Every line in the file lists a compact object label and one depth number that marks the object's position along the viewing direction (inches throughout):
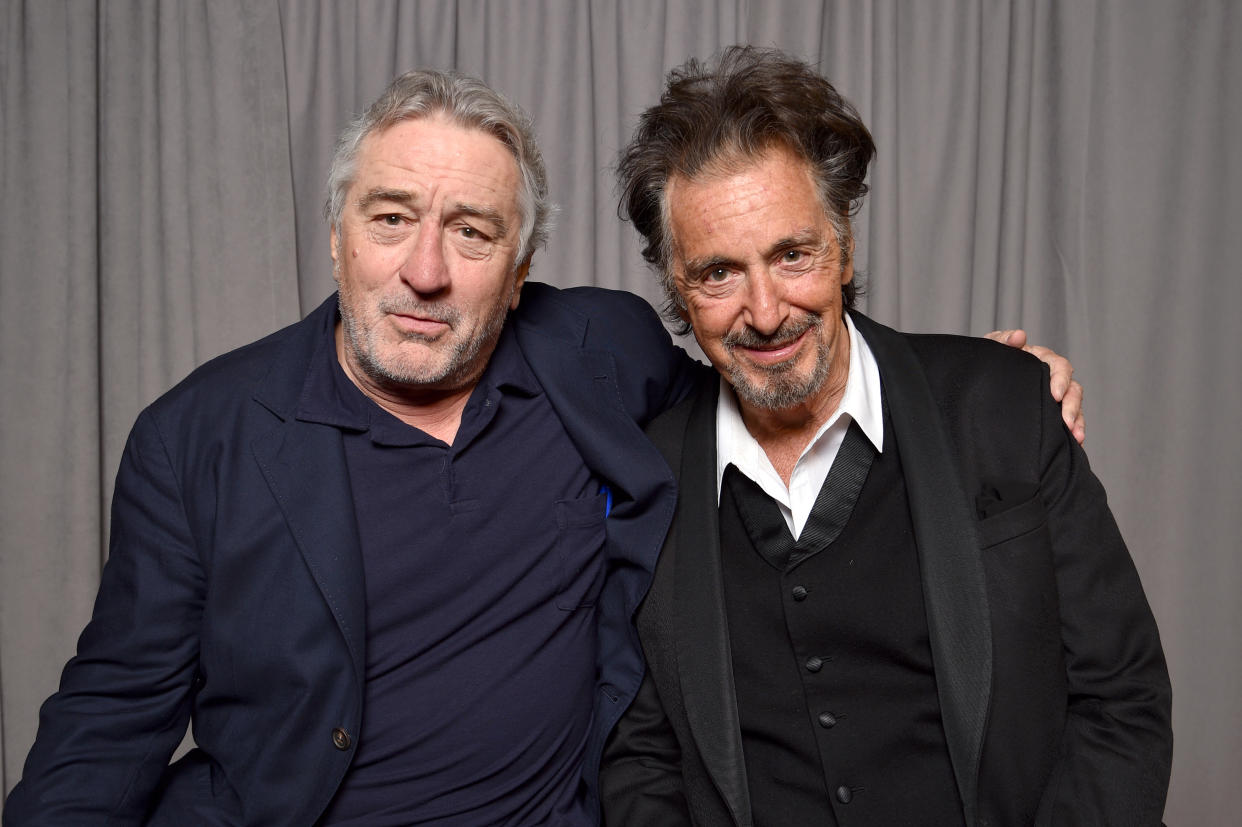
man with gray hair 61.2
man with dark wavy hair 59.1
